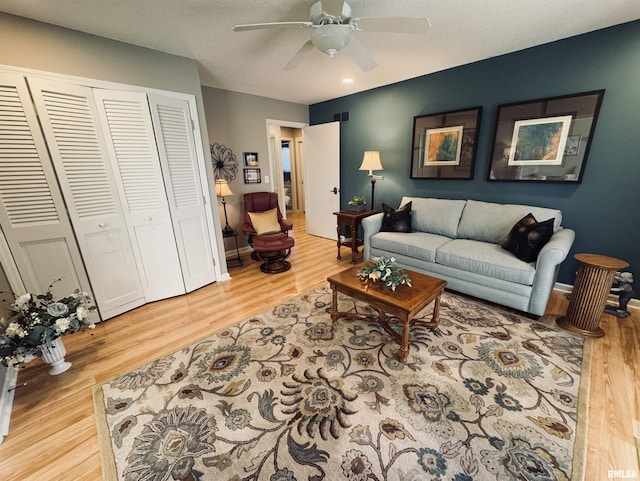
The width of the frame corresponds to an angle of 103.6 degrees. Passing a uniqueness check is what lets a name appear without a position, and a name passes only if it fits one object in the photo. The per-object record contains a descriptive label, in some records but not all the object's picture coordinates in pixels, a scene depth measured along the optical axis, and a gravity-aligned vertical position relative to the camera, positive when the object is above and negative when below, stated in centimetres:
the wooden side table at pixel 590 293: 200 -103
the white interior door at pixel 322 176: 463 -11
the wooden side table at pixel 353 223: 378 -79
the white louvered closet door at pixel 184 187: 259 -13
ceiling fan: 157 +92
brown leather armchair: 339 -86
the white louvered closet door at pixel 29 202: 190 -18
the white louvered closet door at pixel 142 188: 232 -12
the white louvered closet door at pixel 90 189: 205 -10
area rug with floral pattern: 122 -137
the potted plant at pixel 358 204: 402 -54
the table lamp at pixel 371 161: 379 +11
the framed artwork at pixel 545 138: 244 +26
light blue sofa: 221 -85
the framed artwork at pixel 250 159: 415 +21
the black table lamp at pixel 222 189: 357 -22
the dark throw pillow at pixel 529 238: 230 -67
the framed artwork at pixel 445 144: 313 +29
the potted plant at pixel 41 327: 166 -100
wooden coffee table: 179 -94
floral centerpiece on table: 198 -83
